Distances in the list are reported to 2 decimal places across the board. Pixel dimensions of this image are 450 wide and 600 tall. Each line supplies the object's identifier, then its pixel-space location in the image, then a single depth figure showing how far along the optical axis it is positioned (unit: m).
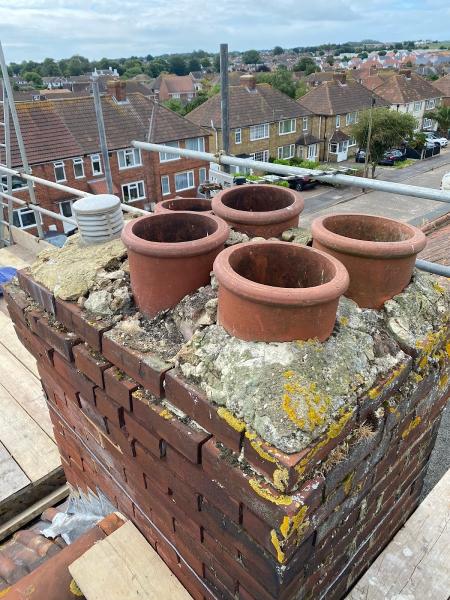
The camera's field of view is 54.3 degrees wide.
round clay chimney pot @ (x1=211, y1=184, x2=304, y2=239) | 1.94
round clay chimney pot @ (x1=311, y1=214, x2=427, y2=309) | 1.55
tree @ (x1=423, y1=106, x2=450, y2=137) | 44.12
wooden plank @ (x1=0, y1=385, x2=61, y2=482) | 2.93
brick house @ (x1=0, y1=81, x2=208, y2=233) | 21.19
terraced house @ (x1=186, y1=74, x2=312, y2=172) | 31.73
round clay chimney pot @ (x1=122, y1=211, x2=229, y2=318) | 1.63
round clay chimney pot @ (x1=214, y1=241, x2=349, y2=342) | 1.27
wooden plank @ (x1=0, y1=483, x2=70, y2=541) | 2.72
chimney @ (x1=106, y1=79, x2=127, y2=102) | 23.88
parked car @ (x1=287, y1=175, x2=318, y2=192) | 29.41
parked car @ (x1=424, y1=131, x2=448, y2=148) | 40.08
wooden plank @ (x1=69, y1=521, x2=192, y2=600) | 1.83
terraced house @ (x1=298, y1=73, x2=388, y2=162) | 37.84
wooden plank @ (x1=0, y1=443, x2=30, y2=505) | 2.75
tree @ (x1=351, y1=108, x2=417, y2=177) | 31.19
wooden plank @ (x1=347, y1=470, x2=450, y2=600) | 1.78
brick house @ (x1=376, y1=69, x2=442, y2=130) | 43.73
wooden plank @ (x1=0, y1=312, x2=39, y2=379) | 3.81
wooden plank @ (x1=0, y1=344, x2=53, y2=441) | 3.30
